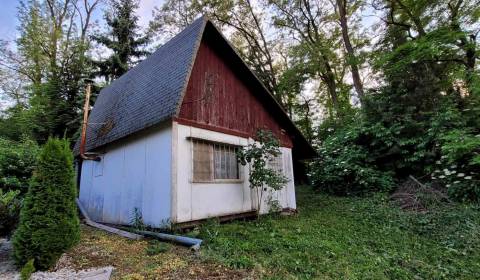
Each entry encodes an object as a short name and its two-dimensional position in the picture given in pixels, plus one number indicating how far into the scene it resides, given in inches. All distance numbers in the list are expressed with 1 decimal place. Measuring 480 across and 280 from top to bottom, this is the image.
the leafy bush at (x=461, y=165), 272.8
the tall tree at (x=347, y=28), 525.8
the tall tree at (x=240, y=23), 700.7
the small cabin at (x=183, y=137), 235.9
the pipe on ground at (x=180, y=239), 180.1
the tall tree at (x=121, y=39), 626.8
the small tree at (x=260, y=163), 278.4
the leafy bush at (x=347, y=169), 378.3
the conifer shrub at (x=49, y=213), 138.9
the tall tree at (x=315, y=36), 624.1
